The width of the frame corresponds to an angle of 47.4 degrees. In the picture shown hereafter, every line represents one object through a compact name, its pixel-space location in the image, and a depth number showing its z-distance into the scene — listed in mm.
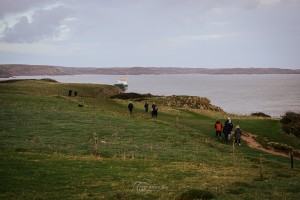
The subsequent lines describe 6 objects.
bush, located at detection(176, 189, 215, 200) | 15070
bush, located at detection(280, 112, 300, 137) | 44212
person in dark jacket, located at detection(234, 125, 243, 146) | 36166
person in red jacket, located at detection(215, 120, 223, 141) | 37844
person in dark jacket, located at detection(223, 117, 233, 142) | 37069
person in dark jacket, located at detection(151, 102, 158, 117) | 47894
